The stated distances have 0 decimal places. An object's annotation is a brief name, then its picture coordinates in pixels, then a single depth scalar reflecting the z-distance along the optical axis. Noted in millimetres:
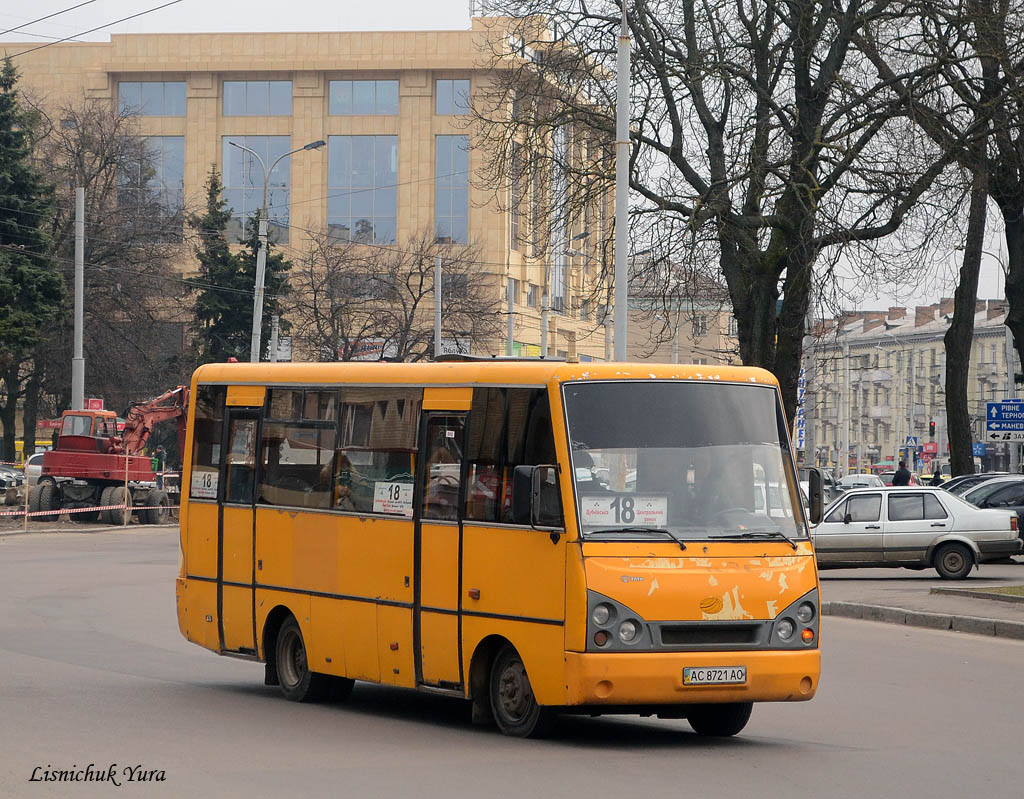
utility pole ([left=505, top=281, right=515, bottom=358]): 65600
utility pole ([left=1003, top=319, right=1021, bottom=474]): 51069
